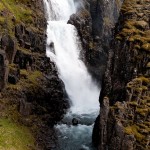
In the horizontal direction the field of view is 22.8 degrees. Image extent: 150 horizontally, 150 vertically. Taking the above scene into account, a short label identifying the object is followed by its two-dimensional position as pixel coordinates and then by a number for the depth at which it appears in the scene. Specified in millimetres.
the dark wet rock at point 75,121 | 69644
